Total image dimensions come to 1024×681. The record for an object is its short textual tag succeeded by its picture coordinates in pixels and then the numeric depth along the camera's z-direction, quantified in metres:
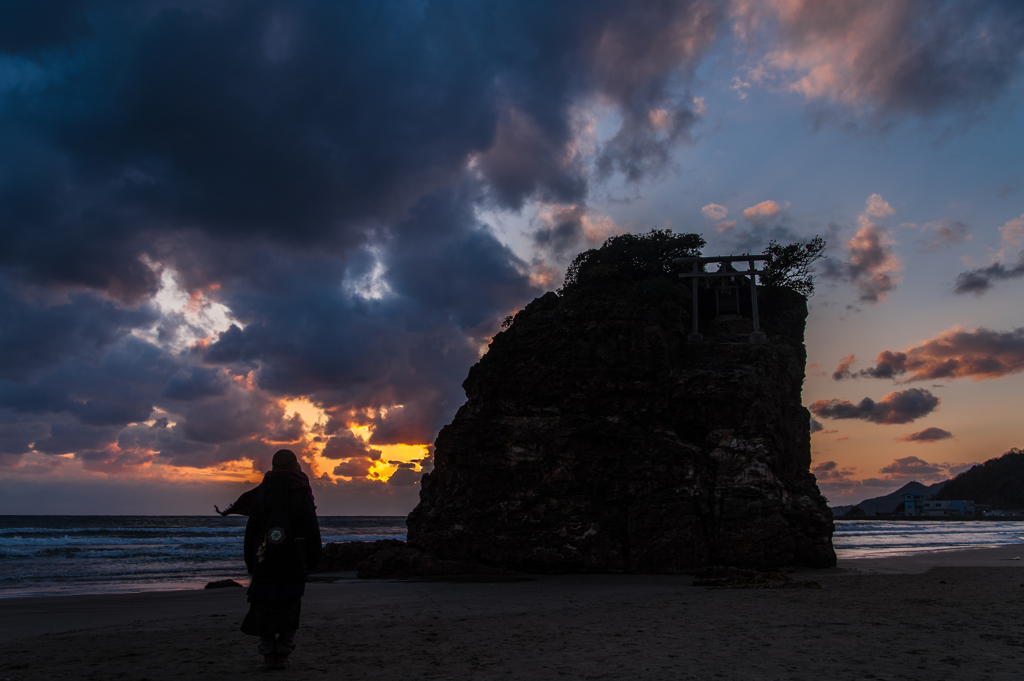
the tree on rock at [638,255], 28.16
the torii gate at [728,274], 24.51
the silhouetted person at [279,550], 6.34
